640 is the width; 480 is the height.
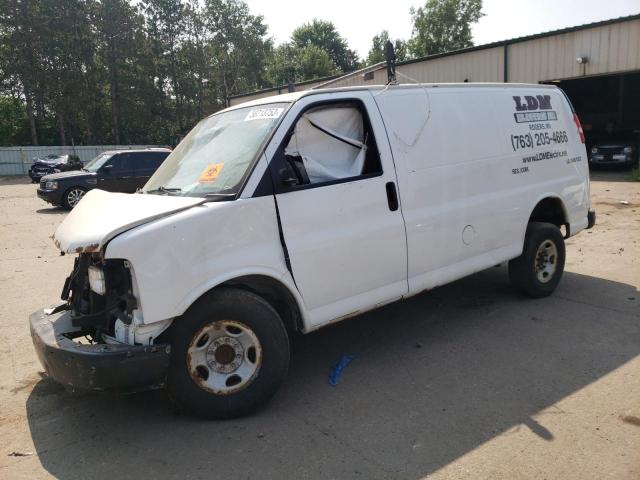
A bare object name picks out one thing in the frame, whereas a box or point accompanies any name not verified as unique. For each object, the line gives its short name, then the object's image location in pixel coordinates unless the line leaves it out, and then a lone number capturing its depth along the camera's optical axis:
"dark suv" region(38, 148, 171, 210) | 15.03
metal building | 17.53
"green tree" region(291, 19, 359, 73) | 71.31
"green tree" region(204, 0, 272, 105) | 54.59
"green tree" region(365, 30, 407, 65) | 67.39
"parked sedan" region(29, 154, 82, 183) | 25.38
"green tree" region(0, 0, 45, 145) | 40.97
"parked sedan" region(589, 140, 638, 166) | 18.00
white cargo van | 3.19
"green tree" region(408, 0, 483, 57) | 63.59
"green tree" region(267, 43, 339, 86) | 60.09
